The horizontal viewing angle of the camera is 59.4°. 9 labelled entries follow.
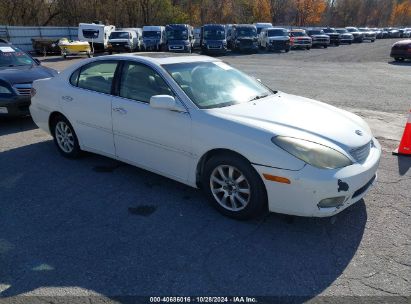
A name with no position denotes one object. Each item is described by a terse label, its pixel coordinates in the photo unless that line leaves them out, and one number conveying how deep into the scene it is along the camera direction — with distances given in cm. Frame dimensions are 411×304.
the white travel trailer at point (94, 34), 2736
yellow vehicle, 2358
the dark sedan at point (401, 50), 2048
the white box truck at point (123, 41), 2689
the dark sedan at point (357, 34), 4441
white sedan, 314
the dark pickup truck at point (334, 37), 3894
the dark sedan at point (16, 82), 664
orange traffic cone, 533
